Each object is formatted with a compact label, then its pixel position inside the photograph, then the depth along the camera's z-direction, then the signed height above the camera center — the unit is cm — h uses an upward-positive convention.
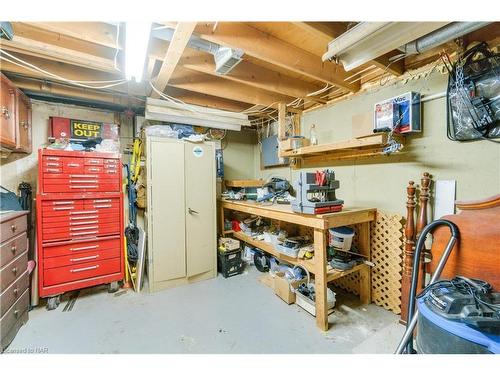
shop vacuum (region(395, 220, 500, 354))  88 -59
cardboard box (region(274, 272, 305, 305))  232 -115
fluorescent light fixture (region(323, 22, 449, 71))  135 +94
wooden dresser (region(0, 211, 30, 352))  174 -77
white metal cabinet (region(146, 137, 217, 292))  264 -36
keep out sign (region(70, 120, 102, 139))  277 +70
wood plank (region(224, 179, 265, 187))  354 -1
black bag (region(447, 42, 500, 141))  148 +60
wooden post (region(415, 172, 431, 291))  186 -16
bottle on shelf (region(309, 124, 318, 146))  290 +63
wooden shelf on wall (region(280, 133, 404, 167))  191 +34
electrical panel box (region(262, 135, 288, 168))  347 +49
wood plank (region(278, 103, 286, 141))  300 +88
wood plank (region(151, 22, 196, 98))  145 +102
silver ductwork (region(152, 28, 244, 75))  160 +106
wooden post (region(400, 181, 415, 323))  193 -57
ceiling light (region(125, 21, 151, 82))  138 +98
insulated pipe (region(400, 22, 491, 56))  133 +95
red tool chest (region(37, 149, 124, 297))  226 -39
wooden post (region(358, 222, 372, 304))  231 -94
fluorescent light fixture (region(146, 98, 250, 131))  274 +92
